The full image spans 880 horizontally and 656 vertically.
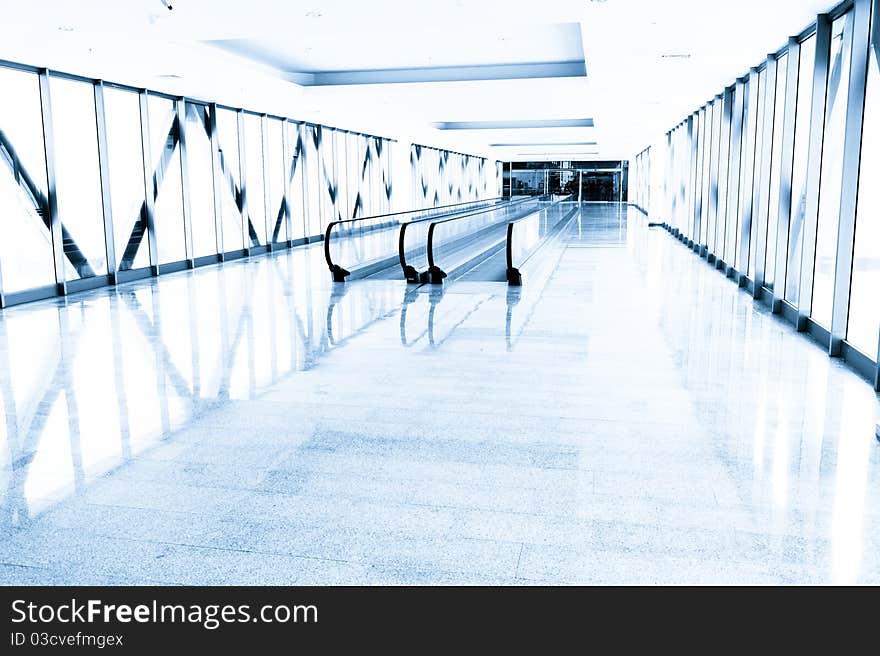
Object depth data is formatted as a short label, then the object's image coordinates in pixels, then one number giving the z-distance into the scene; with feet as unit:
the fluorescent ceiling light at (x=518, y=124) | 89.86
